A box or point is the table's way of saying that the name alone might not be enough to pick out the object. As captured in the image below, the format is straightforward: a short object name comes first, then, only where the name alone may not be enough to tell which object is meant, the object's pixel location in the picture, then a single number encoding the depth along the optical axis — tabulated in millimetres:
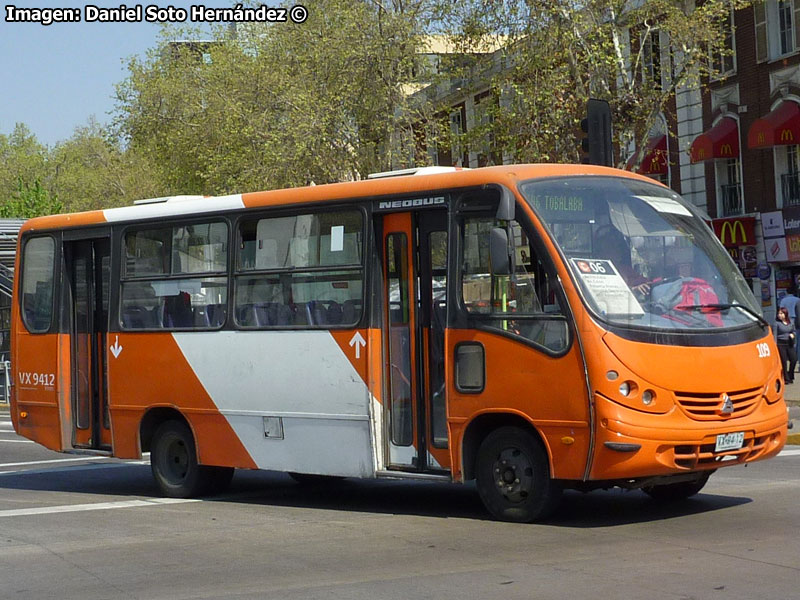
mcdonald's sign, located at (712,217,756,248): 34125
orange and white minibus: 9828
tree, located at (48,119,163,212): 60594
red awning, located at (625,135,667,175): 36094
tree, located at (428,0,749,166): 26891
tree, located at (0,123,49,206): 76312
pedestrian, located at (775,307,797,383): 24547
